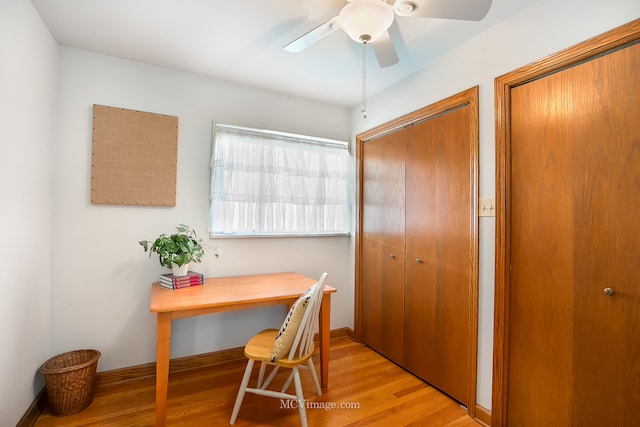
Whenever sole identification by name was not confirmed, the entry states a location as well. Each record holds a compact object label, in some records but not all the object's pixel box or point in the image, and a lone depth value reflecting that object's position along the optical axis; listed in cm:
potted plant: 208
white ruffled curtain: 257
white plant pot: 211
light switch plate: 181
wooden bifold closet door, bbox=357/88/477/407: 198
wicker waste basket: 178
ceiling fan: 122
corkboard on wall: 216
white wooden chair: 169
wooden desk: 166
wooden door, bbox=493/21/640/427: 130
